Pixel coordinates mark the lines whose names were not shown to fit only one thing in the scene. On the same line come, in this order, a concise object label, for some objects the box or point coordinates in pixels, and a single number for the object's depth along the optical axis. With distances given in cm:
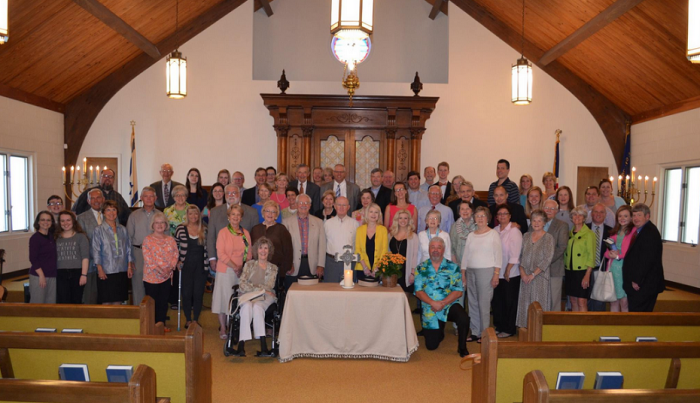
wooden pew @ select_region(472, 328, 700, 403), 272
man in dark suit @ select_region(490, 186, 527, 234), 594
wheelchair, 505
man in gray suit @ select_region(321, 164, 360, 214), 724
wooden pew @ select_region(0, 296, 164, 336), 334
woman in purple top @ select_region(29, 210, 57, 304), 525
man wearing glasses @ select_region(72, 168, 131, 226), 631
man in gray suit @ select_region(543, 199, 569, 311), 559
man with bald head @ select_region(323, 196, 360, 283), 573
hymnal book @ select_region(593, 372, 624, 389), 276
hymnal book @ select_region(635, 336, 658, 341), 335
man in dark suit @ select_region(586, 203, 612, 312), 568
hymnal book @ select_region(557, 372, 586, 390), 272
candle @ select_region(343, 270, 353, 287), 511
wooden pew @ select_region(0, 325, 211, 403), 269
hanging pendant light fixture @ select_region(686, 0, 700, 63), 295
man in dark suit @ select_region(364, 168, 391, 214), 704
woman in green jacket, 550
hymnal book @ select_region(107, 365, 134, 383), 269
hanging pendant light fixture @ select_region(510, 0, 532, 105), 742
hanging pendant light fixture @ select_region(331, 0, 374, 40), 327
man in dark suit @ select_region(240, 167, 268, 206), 717
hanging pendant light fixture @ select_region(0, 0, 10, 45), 263
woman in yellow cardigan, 561
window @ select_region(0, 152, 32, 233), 827
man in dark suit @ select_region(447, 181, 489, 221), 608
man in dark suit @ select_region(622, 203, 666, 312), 517
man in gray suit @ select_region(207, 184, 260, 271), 568
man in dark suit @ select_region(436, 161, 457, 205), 701
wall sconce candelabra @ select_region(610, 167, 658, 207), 844
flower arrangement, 519
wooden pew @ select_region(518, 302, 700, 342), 337
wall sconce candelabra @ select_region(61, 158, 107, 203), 981
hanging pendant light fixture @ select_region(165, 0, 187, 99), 734
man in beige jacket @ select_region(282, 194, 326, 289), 571
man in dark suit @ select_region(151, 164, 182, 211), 704
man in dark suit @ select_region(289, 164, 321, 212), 711
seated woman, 499
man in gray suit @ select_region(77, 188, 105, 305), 559
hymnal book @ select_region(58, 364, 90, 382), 268
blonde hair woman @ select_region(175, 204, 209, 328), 568
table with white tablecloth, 495
